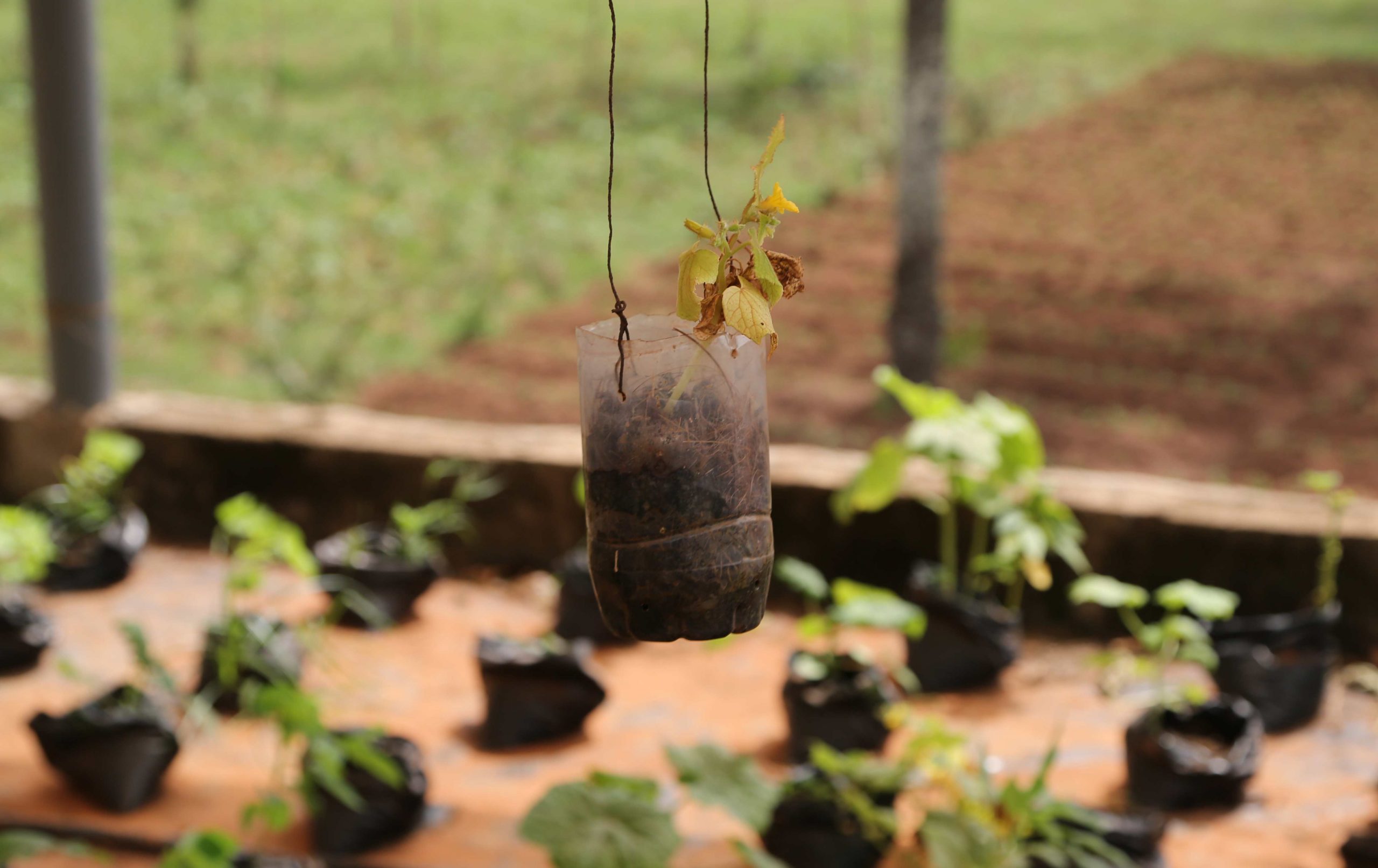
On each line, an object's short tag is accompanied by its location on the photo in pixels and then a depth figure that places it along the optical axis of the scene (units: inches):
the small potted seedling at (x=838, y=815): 116.7
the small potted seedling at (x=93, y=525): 188.4
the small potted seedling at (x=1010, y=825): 103.1
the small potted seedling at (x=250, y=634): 146.2
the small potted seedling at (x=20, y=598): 161.5
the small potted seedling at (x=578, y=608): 178.2
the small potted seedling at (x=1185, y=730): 133.8
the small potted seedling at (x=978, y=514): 151.6
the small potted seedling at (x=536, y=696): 146.9
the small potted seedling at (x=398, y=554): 178.9
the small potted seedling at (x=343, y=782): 108.7
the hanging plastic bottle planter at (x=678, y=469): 52.7
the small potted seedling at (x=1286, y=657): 152.4
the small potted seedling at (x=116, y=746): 128.6
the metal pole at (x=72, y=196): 196.9
